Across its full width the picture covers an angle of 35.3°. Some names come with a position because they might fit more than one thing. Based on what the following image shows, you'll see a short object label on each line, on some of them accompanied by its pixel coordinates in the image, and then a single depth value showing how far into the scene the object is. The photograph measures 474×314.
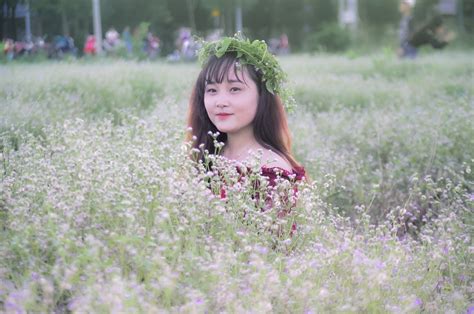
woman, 4.00
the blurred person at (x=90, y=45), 19.21
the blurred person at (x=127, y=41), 16.92
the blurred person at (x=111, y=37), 21.20
